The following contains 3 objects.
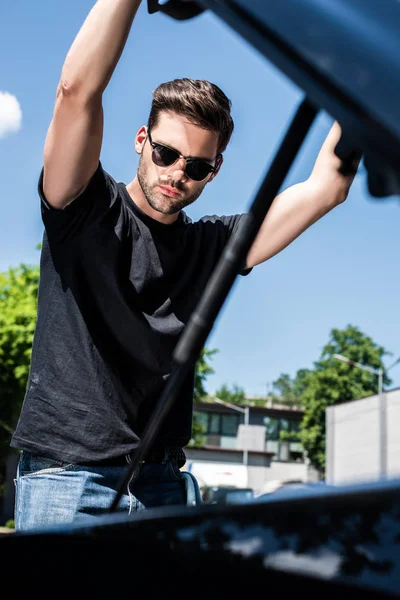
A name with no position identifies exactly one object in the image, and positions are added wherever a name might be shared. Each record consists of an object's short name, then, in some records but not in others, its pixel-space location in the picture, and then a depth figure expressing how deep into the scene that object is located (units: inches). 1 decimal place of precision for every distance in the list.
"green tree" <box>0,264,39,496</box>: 907.5
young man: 75.7
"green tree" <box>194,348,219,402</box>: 798.0
